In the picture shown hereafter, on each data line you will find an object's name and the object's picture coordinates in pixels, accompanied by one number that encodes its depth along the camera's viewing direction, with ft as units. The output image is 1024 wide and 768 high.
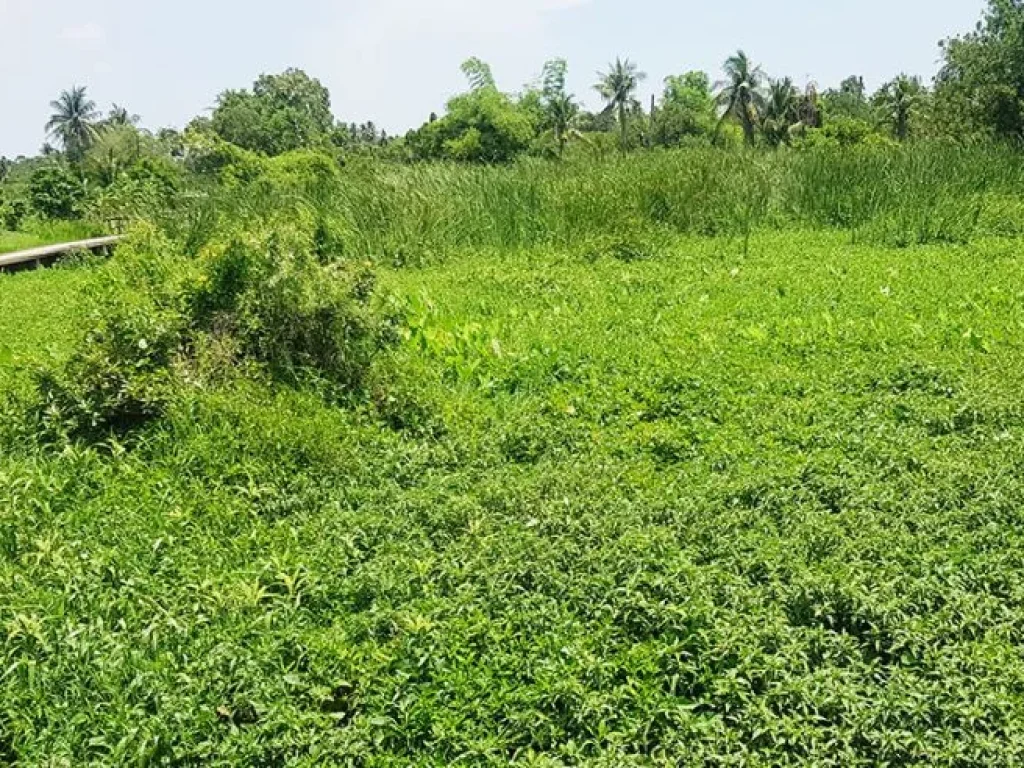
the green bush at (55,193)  78.12
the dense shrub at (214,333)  13.07
